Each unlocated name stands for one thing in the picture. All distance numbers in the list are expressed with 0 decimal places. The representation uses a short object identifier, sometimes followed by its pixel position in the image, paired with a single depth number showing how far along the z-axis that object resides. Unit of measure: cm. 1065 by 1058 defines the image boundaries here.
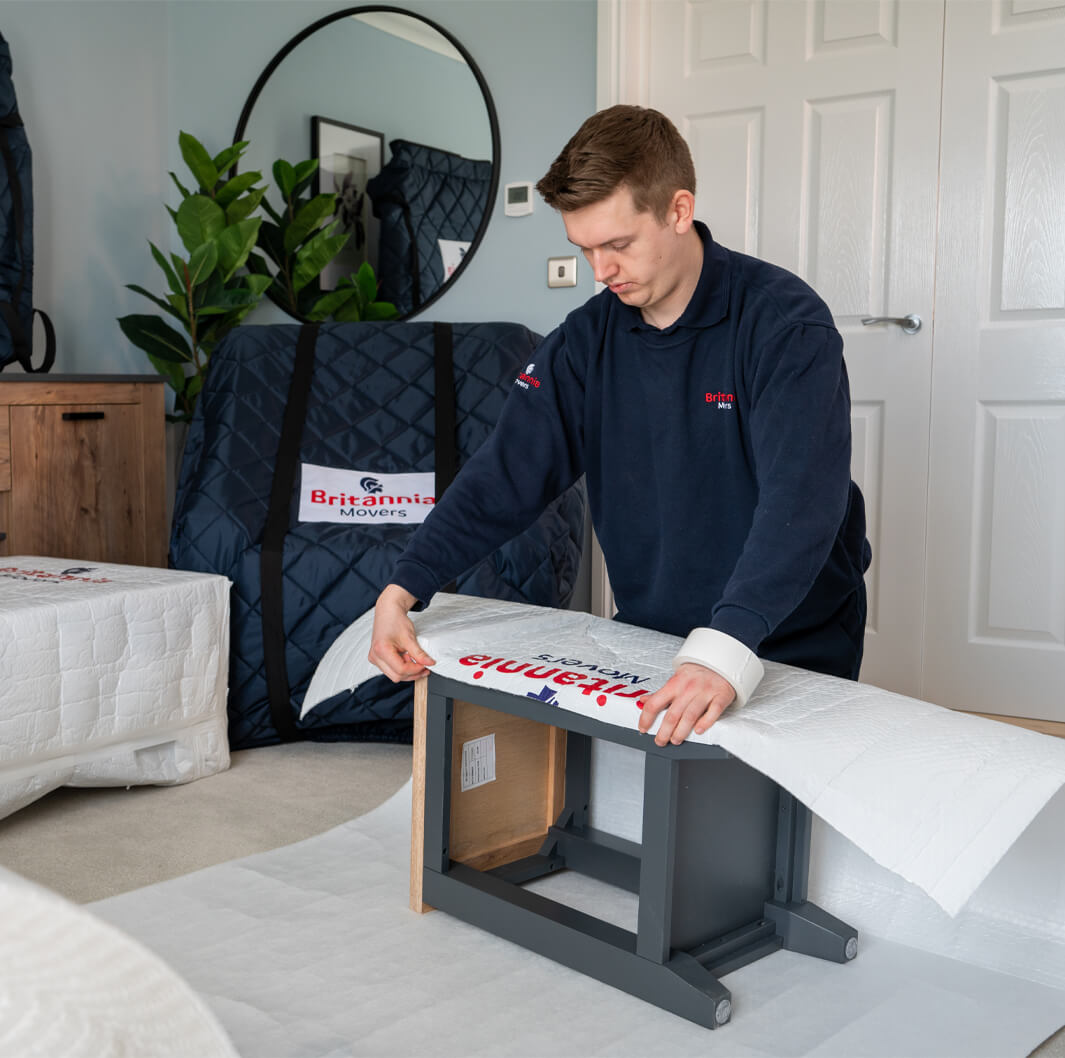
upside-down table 130
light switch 314
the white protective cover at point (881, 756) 111
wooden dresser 255
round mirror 325
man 125
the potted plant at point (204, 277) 305
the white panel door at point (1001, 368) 260
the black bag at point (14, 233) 274
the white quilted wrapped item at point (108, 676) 188
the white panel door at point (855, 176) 275
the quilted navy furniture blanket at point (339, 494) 238
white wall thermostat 318
